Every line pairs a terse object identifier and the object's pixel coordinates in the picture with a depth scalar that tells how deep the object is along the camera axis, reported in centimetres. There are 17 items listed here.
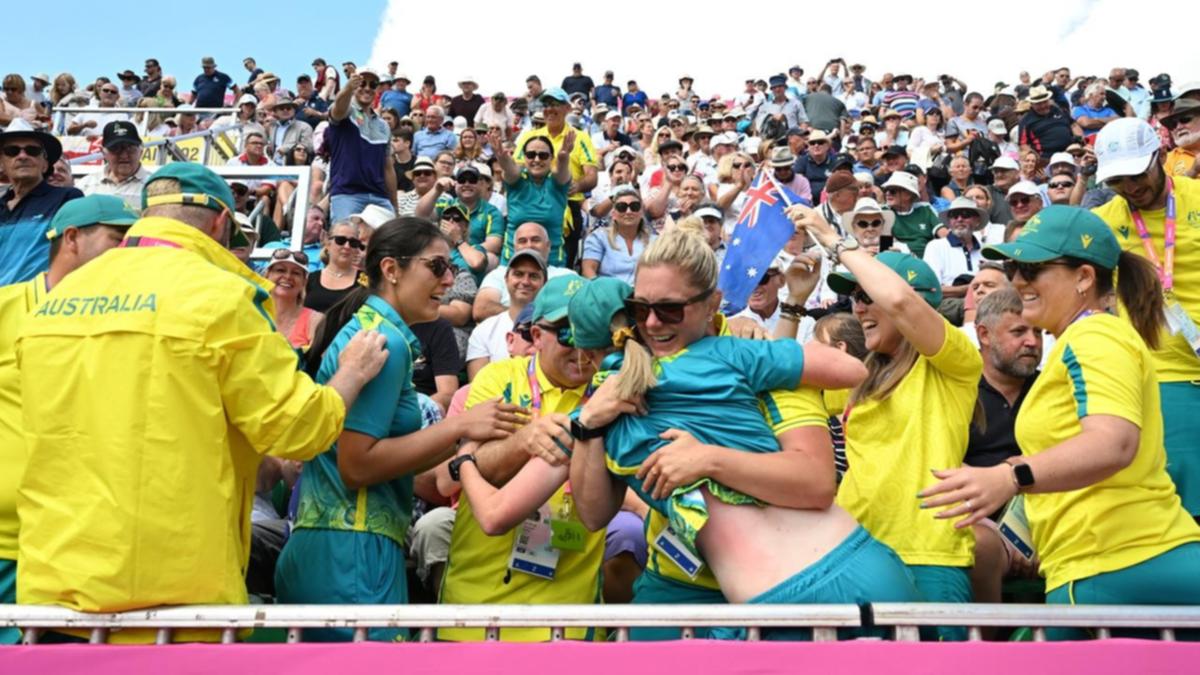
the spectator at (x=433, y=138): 1656
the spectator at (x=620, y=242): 1045
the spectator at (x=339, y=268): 826
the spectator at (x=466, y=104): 2031
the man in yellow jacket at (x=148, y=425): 299
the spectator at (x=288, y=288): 755
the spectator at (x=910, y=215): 1139
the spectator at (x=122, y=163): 870
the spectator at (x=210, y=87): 2075
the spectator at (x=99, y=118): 1608
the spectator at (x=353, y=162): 1083
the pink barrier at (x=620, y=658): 273
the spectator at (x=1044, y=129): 1614
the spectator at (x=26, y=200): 666
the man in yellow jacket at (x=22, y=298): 346
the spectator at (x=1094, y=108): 1867
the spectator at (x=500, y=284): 863
